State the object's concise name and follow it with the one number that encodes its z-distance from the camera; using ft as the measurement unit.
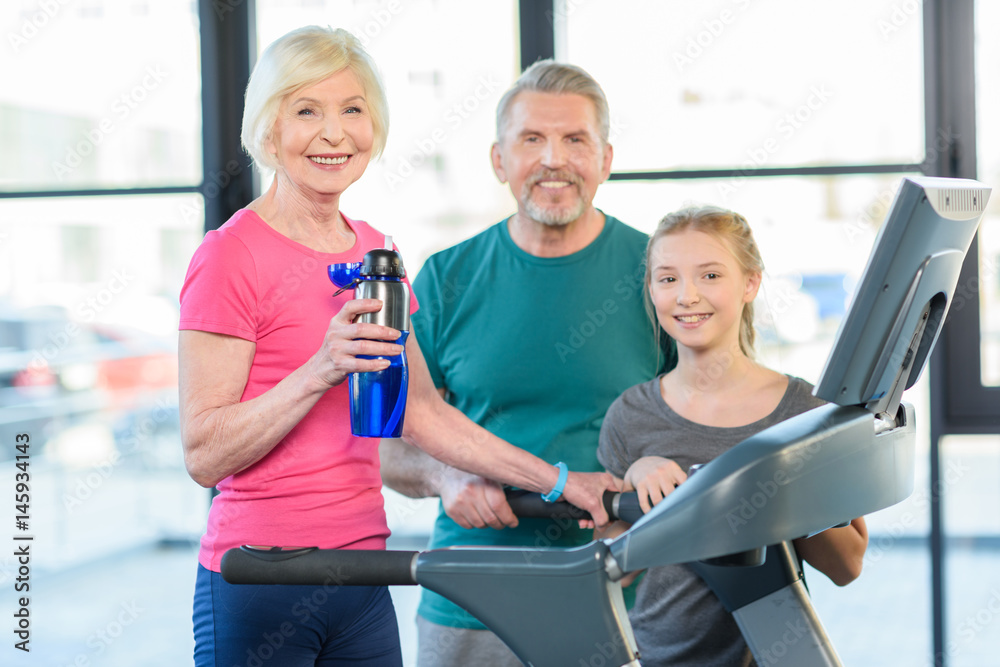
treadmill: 2.69
